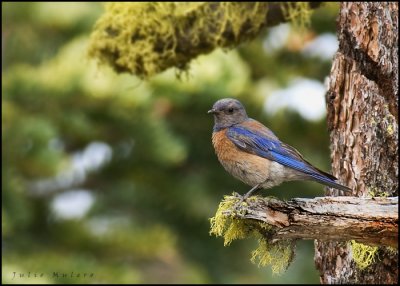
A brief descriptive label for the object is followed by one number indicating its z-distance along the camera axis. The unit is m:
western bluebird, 11.18
